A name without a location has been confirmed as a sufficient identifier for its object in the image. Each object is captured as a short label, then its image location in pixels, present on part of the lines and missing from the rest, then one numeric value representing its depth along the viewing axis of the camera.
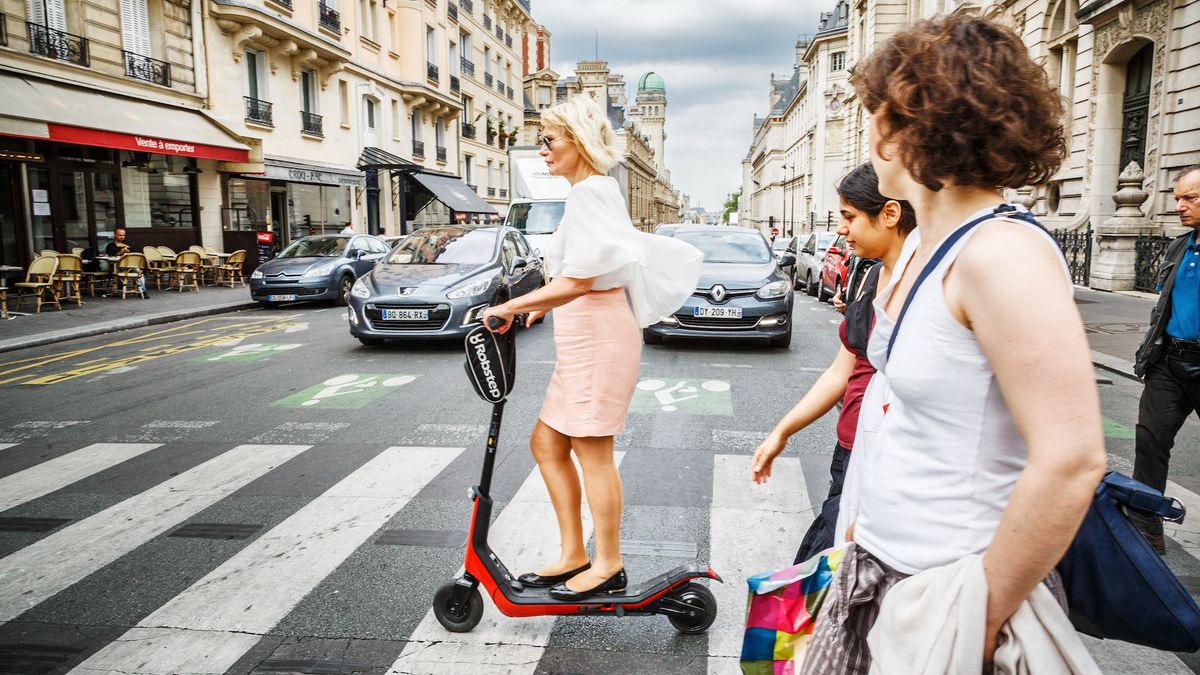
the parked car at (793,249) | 22.34
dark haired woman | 2.43
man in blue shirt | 3.92
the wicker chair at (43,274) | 14.30
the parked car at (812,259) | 20.34
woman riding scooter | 2.80
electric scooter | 2.92
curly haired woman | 1.12
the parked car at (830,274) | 17.07
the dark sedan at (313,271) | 16.16
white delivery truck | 19.98
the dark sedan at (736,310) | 10.12
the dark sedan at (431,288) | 10.20
